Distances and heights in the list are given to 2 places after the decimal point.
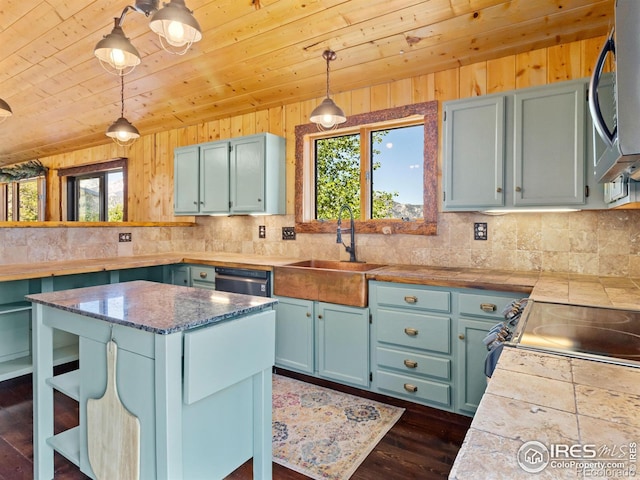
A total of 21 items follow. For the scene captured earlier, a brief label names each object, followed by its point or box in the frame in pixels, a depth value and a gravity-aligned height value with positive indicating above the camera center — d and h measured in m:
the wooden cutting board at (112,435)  1.41 -0.78
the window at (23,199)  6.40 +0.66
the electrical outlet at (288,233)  3.77 +0.03
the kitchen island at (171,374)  1.33 -0.53
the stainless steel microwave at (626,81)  0.82 +0.34
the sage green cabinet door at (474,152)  2.45 +0.56
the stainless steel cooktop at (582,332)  1.00 -0.30
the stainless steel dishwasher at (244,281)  3.14 -0.39
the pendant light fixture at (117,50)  1.86 +0.94
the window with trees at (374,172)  3.07 +0.58
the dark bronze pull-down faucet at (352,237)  3.29 -0.01
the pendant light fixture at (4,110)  2.78 +0.94
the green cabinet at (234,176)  3.61 +0.61
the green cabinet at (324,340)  2.74 -0.80
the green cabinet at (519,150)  2.23 +0.54
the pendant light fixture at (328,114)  2.61 +0.84
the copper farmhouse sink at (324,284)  2.70 -0.36
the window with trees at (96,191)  5.33 +0.68
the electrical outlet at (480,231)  2.81 +0.03
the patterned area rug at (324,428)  1.99 -1.18
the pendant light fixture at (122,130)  2.94 +0.83
